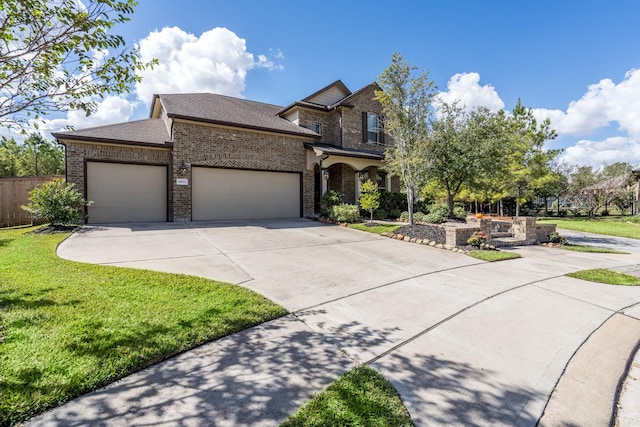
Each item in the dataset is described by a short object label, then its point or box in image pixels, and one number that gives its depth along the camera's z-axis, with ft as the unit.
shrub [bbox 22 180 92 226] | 30.86
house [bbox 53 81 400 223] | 37.65
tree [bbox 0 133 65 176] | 73.20
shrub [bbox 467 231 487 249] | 28.27
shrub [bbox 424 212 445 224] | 44.12
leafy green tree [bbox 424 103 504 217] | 39.04
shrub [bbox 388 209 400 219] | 51.32
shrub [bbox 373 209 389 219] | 50.49
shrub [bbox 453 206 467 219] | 51.80
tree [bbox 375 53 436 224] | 36.78
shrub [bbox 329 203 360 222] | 41.52
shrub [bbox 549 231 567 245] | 33.26
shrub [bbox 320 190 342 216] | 45.12
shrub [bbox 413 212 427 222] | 45.46
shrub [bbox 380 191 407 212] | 53.44
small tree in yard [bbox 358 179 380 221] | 40.76
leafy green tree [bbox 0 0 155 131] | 10.28
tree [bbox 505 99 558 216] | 61.52
